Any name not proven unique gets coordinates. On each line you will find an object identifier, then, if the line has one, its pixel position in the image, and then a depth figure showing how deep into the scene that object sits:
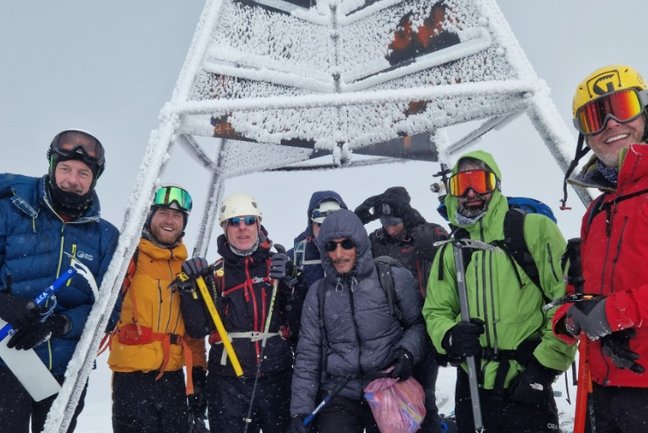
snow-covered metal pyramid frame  3.62
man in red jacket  2.28
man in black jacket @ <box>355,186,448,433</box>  5.02
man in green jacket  2.99
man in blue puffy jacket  3.14
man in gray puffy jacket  3.45
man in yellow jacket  3.96
